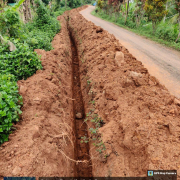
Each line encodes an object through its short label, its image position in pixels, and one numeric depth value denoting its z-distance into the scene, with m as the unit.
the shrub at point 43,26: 8.71
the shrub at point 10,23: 6.36
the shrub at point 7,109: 3.33
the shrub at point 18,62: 5.14
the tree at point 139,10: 15.35
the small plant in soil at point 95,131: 4.21
